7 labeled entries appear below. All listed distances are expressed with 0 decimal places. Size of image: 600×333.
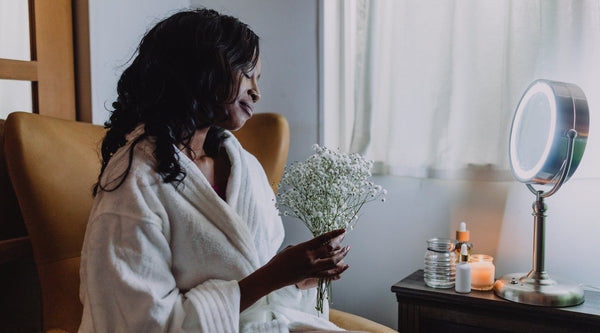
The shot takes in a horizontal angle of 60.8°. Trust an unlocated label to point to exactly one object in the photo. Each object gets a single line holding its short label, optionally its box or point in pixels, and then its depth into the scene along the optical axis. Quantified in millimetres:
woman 870
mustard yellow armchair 1149
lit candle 1361
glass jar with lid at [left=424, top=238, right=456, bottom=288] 1384
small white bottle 1327
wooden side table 1184
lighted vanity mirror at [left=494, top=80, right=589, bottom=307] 1188
